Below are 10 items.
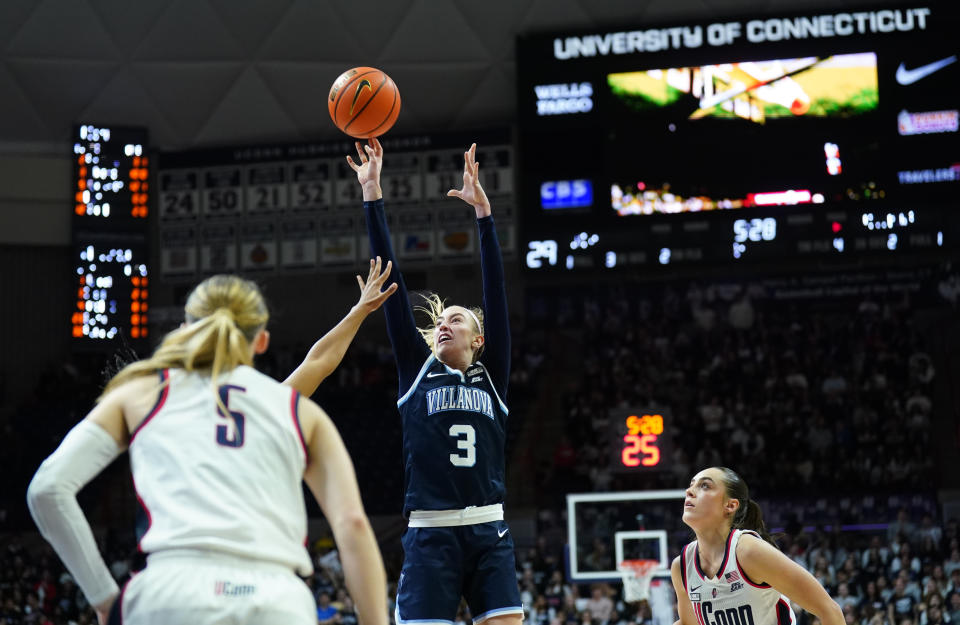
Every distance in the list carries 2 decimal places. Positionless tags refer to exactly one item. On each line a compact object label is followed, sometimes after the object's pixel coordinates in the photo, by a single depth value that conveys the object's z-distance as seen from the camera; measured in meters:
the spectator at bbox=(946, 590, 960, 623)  12.50
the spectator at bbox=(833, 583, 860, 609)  13.03
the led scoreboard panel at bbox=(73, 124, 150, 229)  17.25
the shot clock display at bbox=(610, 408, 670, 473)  13.59
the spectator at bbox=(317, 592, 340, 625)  13.75
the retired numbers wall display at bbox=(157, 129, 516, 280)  18.30
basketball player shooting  4.87
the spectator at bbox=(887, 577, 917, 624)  12.89
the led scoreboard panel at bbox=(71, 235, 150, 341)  16.67
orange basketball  7.18
